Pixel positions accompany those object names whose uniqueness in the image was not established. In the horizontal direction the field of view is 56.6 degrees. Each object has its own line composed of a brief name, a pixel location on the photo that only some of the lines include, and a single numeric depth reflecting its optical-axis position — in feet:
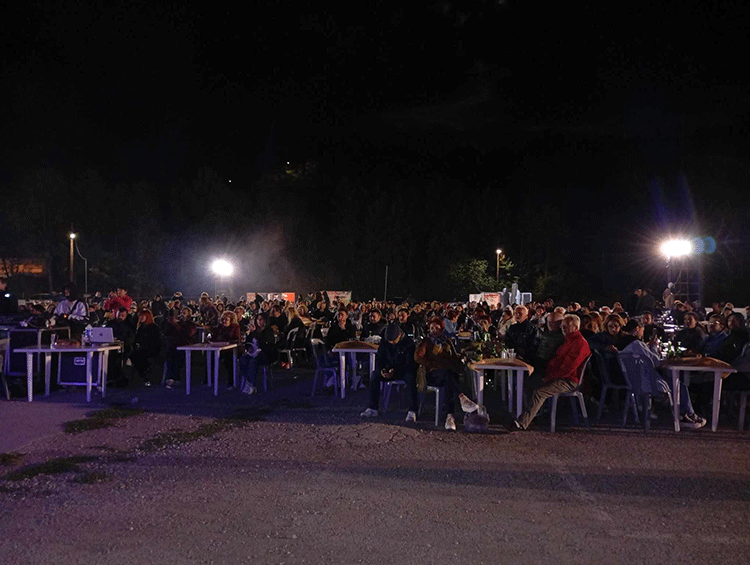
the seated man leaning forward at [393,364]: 30.25
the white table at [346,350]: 35.53
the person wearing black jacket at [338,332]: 41.52
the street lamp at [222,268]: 113.31
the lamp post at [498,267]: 145.05
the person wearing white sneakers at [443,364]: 29.14
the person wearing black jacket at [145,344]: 41.96
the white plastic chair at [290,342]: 46.80
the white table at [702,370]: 27.02
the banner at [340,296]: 88.94
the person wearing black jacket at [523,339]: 36.24
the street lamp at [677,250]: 76.38
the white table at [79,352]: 34.88
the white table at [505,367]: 28.66
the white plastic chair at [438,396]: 28.60
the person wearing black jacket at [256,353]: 38.17
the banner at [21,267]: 139.31
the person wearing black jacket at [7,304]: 49.00
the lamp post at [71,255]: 106.73
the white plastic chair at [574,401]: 27.04
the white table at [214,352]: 37.63
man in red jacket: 27.14
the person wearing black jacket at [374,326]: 45.14
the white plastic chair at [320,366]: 36.84
